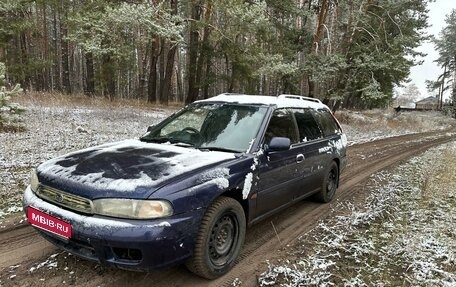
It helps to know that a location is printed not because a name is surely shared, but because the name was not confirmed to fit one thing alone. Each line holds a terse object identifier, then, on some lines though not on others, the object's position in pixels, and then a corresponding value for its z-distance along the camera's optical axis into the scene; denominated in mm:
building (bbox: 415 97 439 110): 63319
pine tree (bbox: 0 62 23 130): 7005
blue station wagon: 2945
